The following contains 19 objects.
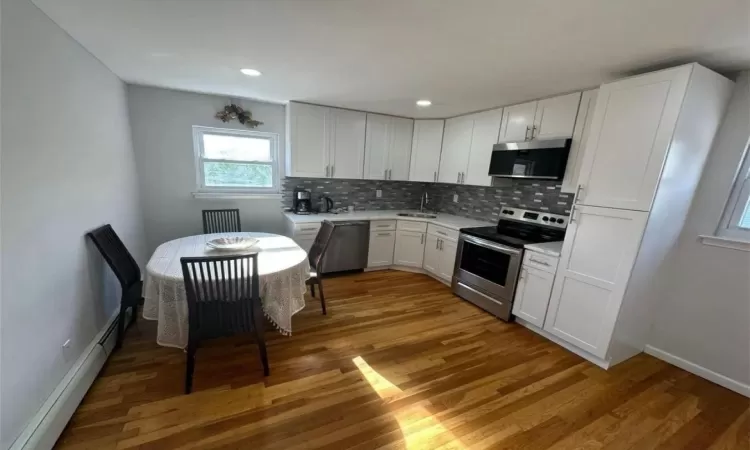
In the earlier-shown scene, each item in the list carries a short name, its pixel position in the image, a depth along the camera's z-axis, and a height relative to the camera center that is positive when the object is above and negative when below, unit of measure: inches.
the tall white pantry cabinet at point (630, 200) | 72.2 -2.2
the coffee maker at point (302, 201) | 149.9 -17.6
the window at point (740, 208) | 79.3 -2.2
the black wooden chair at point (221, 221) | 126.7 -26.9
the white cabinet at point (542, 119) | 100.7 +25.6
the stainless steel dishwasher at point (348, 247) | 144.6 -39.2
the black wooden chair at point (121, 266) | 80.1 -34.1
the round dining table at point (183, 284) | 71.6 -33.2
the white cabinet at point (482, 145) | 128.1 +17.2
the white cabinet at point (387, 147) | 153.8 +14.9
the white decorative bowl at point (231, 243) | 92.3 -27.3
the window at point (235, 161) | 135.3 +0.9
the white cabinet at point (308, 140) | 136.8 +13.8
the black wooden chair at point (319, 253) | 105.5 -32.7
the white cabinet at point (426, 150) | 157.6 +15.4
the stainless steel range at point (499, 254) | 110.3 -29.6
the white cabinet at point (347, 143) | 144.9 +14.4
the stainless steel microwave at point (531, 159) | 102.3 +10.1
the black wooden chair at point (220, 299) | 67.8 -34.3
